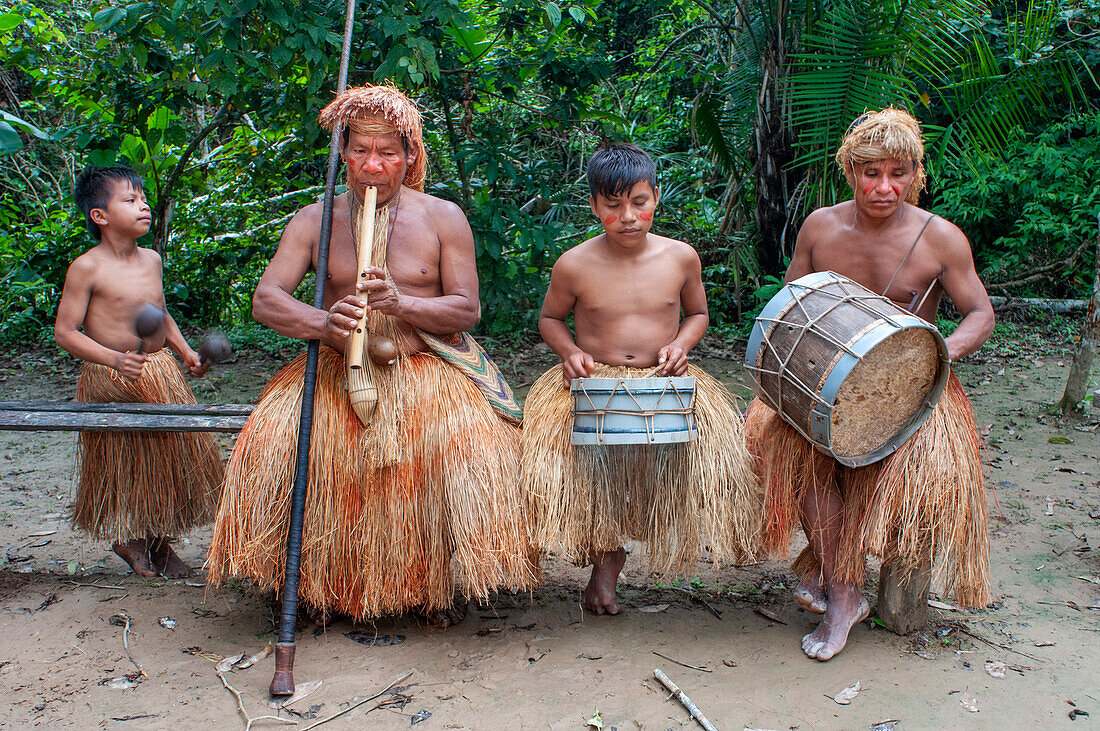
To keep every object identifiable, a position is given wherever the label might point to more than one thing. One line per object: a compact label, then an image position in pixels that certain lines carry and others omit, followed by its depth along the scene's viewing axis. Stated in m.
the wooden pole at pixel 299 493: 2.39
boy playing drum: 2.62
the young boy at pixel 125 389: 3.20
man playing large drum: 2.51
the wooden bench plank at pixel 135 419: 2.88
